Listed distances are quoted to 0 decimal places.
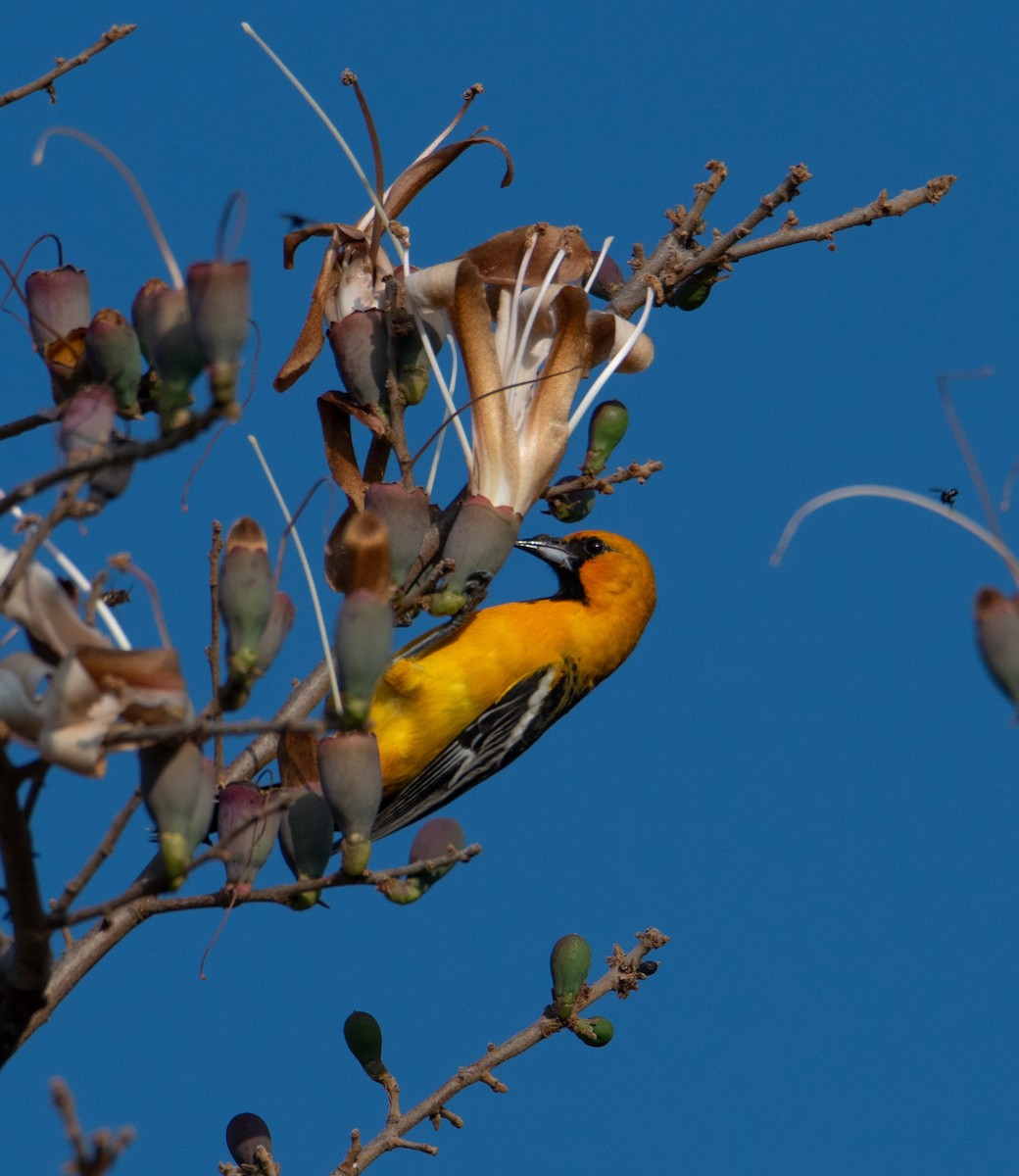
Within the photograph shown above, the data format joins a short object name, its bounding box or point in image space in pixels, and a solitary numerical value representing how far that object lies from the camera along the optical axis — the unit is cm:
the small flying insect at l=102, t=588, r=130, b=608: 756
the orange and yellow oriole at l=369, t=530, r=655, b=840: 1446
